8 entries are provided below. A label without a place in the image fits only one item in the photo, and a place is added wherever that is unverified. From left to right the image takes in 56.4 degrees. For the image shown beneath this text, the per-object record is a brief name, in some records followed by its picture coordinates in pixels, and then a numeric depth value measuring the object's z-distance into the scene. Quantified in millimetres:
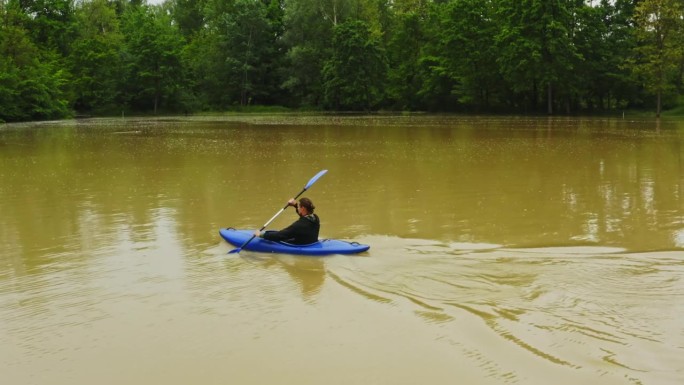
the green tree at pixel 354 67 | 61219
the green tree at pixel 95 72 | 62344
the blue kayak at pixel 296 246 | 8078
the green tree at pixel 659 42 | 43594
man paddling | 8266
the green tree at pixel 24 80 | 45531
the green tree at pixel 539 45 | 46531
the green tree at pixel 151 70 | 62438
